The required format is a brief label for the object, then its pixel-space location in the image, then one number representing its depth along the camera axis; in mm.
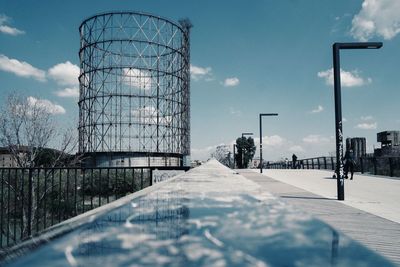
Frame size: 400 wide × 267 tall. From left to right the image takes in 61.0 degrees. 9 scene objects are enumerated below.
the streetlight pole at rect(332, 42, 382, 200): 8898
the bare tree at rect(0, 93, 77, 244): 16219
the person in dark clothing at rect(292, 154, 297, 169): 36531
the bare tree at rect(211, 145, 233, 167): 50550
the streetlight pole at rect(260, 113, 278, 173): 24602
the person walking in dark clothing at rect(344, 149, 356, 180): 16562
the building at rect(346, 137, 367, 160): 33312
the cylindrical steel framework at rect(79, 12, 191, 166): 47688
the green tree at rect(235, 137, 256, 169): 44688
